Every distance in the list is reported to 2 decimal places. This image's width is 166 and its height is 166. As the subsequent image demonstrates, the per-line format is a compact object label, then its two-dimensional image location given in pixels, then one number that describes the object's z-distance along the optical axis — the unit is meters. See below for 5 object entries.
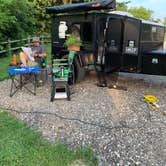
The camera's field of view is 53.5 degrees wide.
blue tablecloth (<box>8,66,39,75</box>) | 3.36
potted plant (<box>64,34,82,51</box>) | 3.79
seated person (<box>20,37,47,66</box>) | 3.92
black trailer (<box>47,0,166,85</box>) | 3.54
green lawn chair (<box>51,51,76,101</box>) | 3.20
